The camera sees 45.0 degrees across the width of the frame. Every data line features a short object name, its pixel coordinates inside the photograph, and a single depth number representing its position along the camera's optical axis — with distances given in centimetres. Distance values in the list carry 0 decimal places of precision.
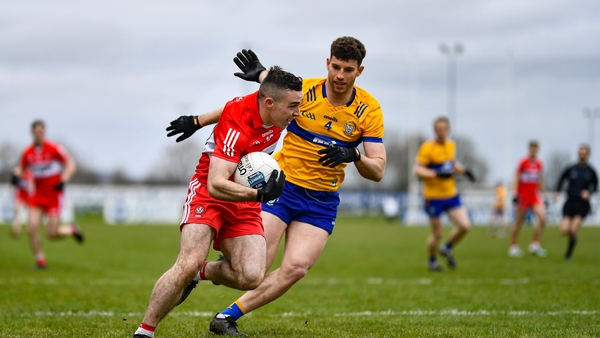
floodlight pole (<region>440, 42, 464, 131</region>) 4197
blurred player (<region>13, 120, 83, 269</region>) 1388
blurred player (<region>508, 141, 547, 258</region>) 1723
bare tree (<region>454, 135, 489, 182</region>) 4647
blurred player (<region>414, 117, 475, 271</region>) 1327
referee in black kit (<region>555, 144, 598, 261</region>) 1605
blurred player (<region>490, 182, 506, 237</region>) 3078
